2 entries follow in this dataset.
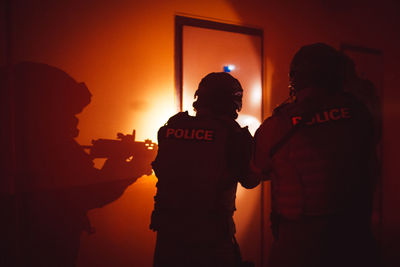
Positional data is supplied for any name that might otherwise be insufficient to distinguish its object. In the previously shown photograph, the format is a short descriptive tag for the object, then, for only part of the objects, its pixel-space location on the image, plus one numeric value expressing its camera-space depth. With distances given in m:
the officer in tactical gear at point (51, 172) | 1.55
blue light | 1.99
